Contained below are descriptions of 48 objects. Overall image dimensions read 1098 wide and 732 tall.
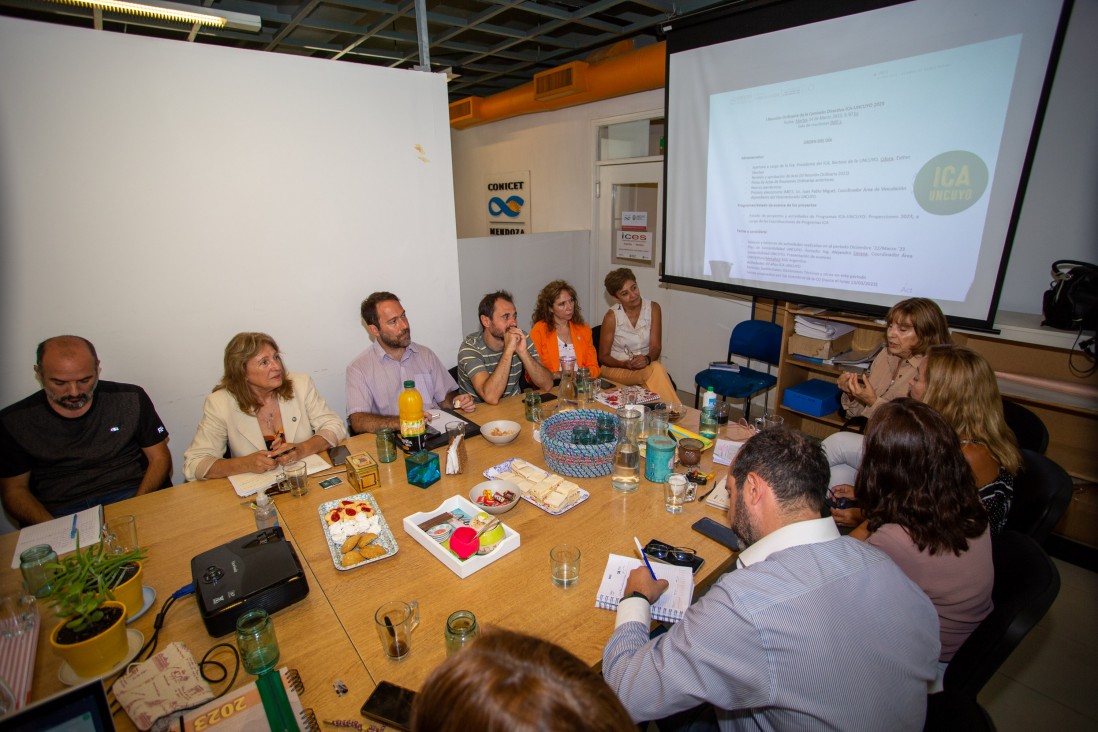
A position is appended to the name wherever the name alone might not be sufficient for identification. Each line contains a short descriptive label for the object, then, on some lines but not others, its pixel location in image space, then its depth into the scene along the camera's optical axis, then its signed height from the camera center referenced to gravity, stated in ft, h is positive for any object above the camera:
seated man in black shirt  7.40 -3.21
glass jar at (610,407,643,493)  6.51 -3.07
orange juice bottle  7.39 -2.76
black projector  4.32 -3.08
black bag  8.82 -1.31
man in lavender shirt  9.59 -2.68
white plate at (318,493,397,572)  5.25 -3.30
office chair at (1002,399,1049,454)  7.33 -3.06
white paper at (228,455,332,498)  6.60 -3.31
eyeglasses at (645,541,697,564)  5.21 -3.32
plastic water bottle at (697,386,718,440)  7.93 -2.95
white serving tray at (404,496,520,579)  5.06 -3.26
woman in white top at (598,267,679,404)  13.50 -2.82
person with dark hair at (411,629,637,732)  2.03 -1.89
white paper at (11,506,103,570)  5.43 -3.30
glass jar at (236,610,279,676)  3.95 -3.20
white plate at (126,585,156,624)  4.60 -3.37
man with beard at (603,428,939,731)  3.49 -2.93
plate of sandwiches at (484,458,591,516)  6.10 -3.21
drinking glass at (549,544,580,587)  4.88 -3.19
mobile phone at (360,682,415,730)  3.55 -3.36
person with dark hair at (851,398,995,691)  4.73 -2.73
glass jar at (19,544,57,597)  4.71 -3.13
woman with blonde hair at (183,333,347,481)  7.16 -3.02
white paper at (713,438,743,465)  7.28 -3.23
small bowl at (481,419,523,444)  7.76 -3.10
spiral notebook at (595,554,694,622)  4.64 -3.36
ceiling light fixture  8.71 +3.77
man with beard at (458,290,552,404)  9.81 -2.60
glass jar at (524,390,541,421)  8.76 -3.00
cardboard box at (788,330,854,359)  12.73 -3.07
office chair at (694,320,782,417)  13.28 -3.71
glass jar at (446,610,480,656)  4.00 -3.16
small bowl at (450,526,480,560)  5.13 -3.13
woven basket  6.63 -2.98
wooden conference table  4.15 -3.39
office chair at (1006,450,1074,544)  5.49 -3.05
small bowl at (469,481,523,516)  6.13 -3.14
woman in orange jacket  11.78 -2.45
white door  18.06 +0.58
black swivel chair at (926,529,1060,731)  4.03 -3.34
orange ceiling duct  15.35 +4.78
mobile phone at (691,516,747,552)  5.49 -3.34
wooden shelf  9.43 -2.98
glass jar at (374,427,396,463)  7.24 -3.08
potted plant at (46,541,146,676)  3.89 -2.99
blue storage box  12.67 -4.27
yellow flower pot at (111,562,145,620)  4.38 -3.14
